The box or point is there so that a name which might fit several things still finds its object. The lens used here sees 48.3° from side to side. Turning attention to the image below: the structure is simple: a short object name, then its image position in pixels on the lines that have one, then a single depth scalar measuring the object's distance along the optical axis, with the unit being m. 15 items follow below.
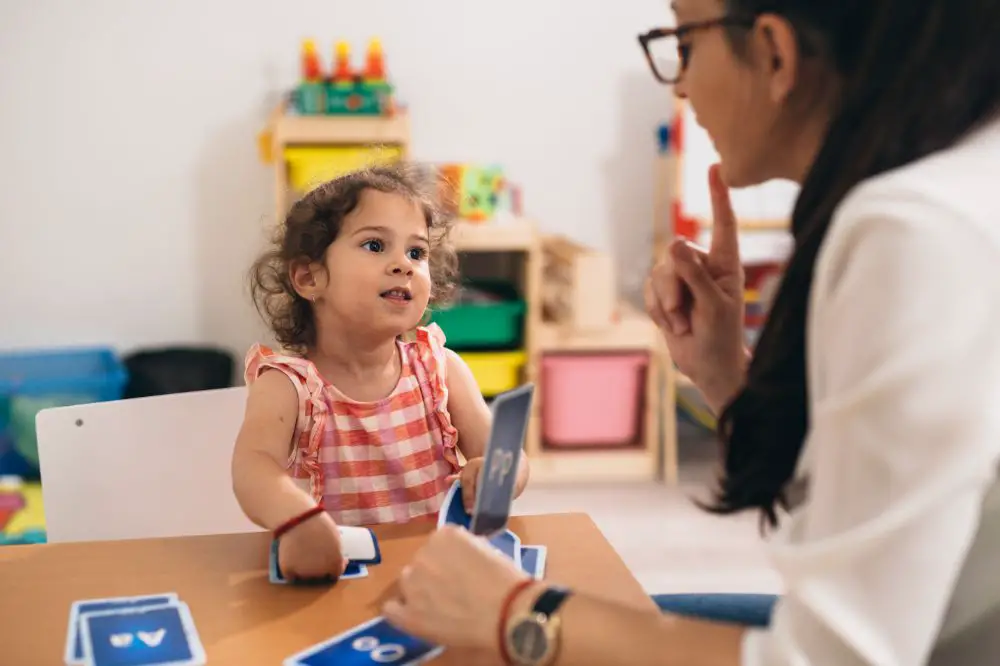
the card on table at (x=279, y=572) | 1.09
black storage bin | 3.45
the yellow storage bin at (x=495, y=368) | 3.31
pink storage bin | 3.38
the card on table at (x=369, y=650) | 0.92
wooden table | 0.96
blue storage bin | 3.27
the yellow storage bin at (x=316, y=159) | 3.19
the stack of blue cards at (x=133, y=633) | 0.92
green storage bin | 3.29
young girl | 1.39
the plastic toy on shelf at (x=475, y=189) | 3.30
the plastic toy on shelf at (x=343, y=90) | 3.28
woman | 0.70
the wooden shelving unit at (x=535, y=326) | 3.24
